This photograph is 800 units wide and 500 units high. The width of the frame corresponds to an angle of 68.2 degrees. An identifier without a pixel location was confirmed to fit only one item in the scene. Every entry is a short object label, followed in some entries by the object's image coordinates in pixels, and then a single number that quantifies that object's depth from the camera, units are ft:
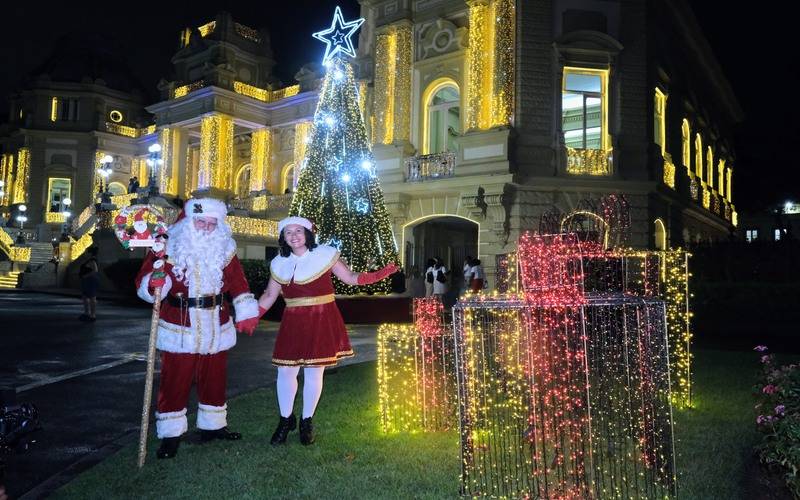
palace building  52.95
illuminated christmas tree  47.65
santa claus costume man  15.85
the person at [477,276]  48.41
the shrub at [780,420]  11.32
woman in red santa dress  16.52
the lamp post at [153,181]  79.36
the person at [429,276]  53.83
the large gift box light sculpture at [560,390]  12.85
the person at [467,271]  50.47
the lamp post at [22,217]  125.59
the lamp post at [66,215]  105.12
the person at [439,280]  53.72
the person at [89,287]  46.85
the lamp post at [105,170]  86.84
